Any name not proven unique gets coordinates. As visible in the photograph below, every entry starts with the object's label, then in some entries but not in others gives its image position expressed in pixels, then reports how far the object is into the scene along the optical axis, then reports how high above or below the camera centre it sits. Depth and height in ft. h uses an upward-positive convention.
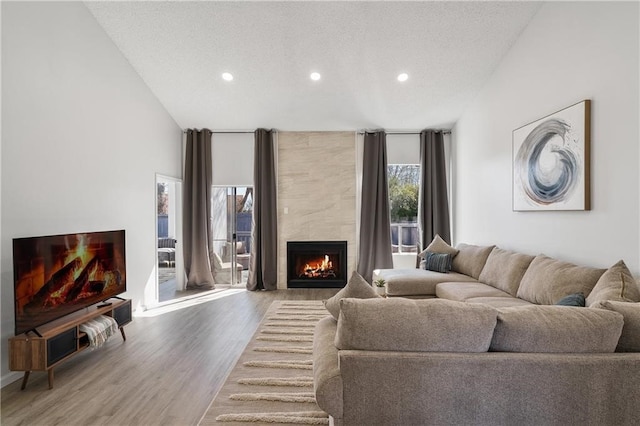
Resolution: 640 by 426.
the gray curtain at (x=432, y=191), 20.80 +1.02
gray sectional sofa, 5.23 -2.30
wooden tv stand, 8.77 -3.38
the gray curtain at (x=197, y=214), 20.65 -0.17
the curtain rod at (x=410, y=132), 21.17 +4.53
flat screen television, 8.88 -1.77
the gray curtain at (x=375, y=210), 20.77 -0.04
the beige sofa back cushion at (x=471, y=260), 15.08 -2.23
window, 21.53 +0.31
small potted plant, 15.42 -3.33
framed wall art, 10.46 +1.51
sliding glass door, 21.38 -0.96
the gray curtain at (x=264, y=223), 20.63 -0.71
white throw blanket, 10.49 -3.52
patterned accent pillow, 16.48 -2.48
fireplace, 20.95 -3.17
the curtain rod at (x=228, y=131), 21.30 +4.71
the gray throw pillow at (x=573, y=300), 8.20 -2.14
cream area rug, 7.40 -4.26
